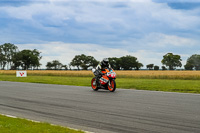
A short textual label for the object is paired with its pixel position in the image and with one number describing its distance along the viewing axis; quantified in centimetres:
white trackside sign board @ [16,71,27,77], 4259
